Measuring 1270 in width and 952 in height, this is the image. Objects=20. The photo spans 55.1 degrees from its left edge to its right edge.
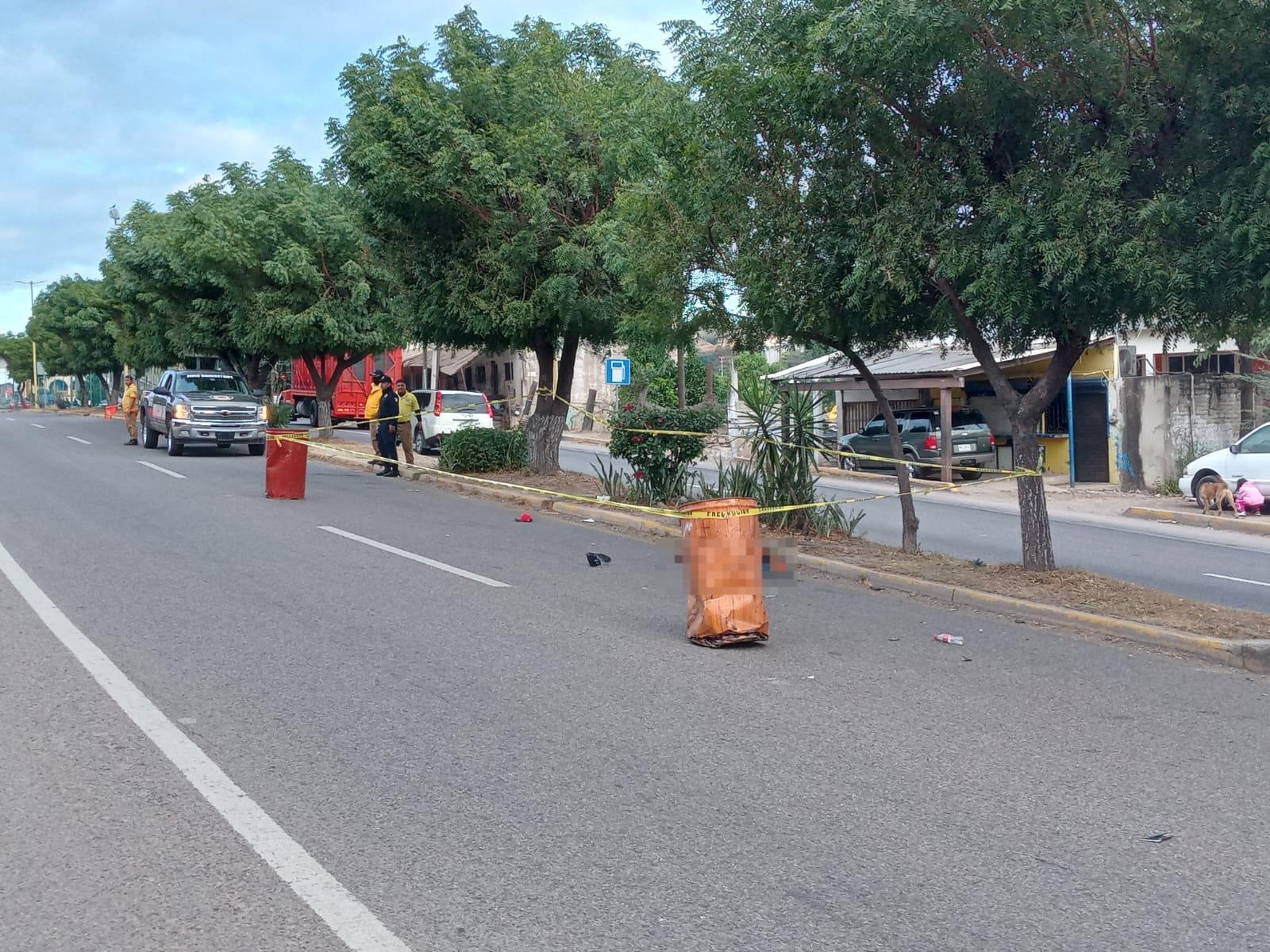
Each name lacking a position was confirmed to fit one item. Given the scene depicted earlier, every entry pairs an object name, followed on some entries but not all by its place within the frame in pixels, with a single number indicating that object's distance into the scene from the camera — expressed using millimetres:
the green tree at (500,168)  17562
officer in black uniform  22891
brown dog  20547
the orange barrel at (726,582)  8523
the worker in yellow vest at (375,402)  22625
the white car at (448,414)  29109
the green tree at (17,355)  107312
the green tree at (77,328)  62062
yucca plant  14328
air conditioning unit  26297
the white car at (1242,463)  20453
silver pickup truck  26781
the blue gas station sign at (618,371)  27797
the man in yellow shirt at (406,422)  23209
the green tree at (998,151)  9078
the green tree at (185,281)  32281
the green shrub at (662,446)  16703
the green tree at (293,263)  30875
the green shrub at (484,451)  21406
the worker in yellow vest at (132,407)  31812
